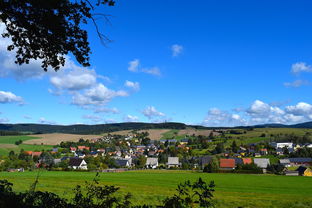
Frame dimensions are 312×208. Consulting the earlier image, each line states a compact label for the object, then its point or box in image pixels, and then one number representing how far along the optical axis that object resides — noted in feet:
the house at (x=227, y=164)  307.17
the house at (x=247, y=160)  329.11
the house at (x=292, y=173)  266.26
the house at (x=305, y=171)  256.30
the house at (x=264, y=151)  428.81
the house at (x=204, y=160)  320.21
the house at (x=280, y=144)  491.51
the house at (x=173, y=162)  367.00
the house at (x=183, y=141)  584.85
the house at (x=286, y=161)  339.22
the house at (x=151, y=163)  387.04
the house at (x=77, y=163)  337.68
